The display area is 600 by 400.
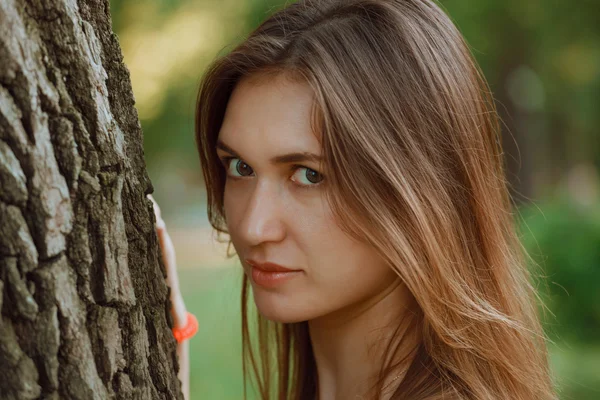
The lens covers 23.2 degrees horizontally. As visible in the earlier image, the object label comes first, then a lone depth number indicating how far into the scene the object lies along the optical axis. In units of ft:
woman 3.32
